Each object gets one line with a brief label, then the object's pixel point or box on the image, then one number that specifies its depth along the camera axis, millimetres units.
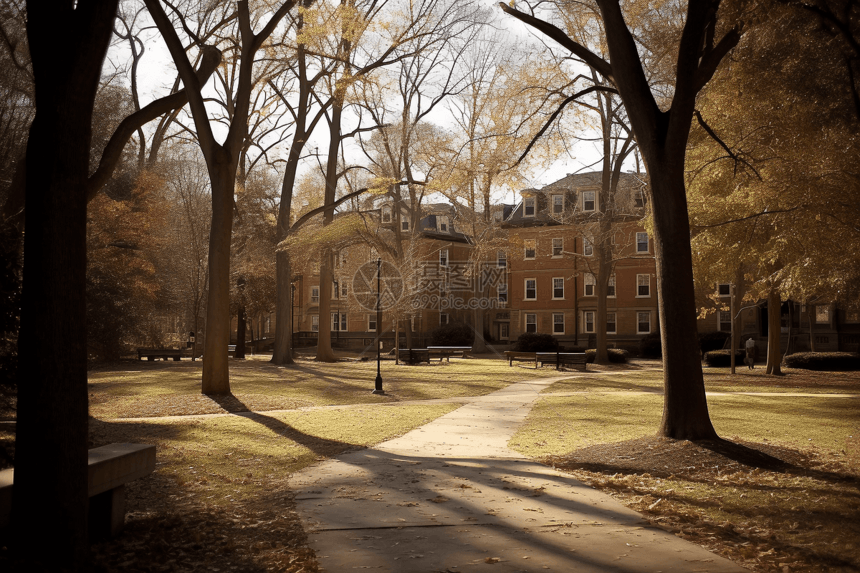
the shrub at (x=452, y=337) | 48062
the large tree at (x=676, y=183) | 9195
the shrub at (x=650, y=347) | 41562
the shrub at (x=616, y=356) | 34719
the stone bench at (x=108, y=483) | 5285
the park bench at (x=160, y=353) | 33000
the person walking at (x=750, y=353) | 30484
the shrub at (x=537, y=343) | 42969
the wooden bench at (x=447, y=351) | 35031
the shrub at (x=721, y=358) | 32906
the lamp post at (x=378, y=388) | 19156
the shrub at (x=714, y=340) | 43500
